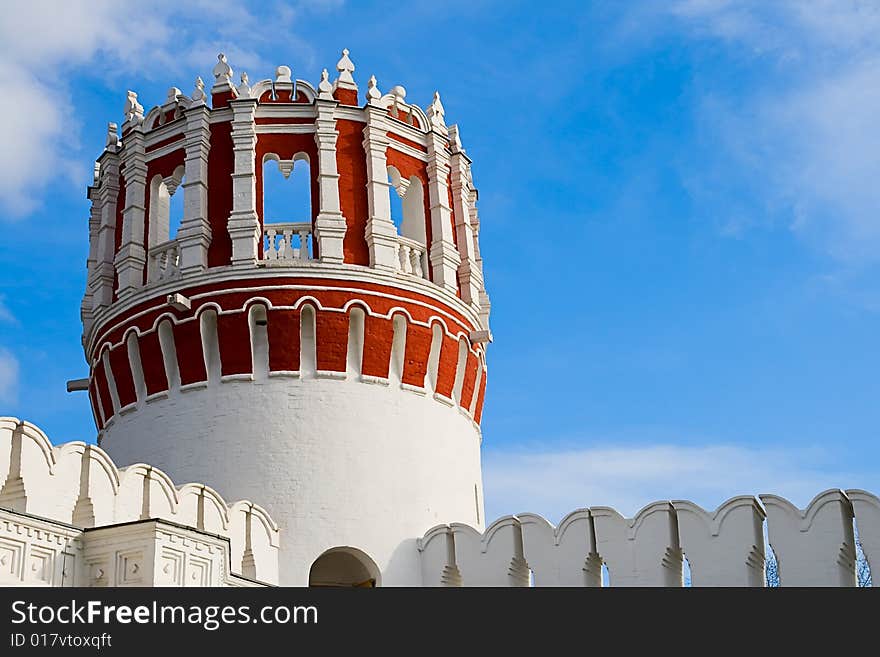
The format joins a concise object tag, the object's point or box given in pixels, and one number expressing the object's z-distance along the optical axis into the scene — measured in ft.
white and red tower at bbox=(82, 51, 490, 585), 60.34
